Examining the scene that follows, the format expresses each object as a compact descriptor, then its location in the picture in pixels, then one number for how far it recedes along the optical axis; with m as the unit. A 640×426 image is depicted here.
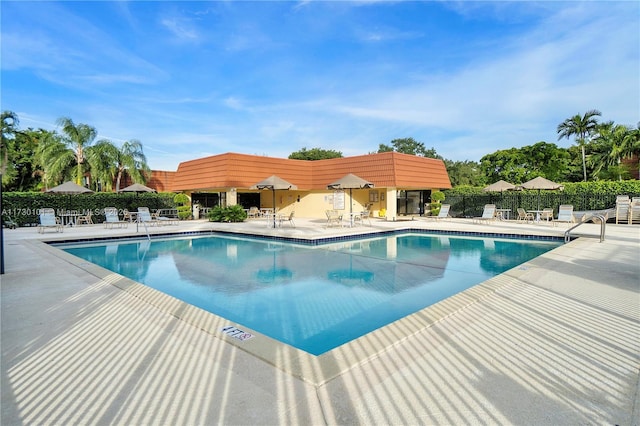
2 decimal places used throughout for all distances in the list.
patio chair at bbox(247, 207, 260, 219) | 21.46
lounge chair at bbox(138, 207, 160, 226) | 15.05
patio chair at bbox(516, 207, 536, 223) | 17.01
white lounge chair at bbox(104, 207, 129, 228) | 15.23
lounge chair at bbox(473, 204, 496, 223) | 16.64
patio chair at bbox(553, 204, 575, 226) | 15.00
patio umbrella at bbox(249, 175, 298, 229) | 14.95
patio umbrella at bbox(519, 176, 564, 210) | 16.00
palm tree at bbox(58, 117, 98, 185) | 23.70
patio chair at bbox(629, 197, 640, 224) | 14.96
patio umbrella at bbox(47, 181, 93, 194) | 14.92
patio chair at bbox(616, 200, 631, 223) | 15.12
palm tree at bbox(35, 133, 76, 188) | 22.69
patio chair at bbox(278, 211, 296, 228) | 16.40
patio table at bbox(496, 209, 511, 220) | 18.95
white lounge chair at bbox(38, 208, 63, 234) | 13.36
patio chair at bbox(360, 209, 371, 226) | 16.28
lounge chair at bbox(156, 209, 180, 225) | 22.09
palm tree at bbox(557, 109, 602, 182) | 30.47
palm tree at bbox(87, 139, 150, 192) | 23.64
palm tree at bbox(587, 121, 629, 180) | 27.41
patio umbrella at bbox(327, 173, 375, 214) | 15.45
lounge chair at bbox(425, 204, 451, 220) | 18.88
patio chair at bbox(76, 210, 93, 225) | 17.16
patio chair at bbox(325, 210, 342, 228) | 15.52
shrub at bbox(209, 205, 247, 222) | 18.84
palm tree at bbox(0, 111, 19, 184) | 22.52
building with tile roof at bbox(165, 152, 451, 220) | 20.70
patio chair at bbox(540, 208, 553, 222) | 16.44
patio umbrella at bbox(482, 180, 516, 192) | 17.58
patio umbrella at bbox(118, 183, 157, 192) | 17.89
